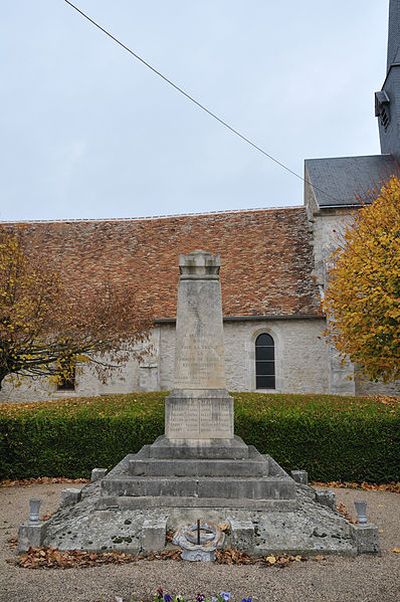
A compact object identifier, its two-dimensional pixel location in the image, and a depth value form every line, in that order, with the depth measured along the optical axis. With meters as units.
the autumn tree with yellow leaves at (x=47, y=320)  9.05
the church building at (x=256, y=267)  14.62
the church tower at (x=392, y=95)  19.16
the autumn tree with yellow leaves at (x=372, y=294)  11.56
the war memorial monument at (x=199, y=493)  4.80
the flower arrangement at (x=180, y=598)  2.75
